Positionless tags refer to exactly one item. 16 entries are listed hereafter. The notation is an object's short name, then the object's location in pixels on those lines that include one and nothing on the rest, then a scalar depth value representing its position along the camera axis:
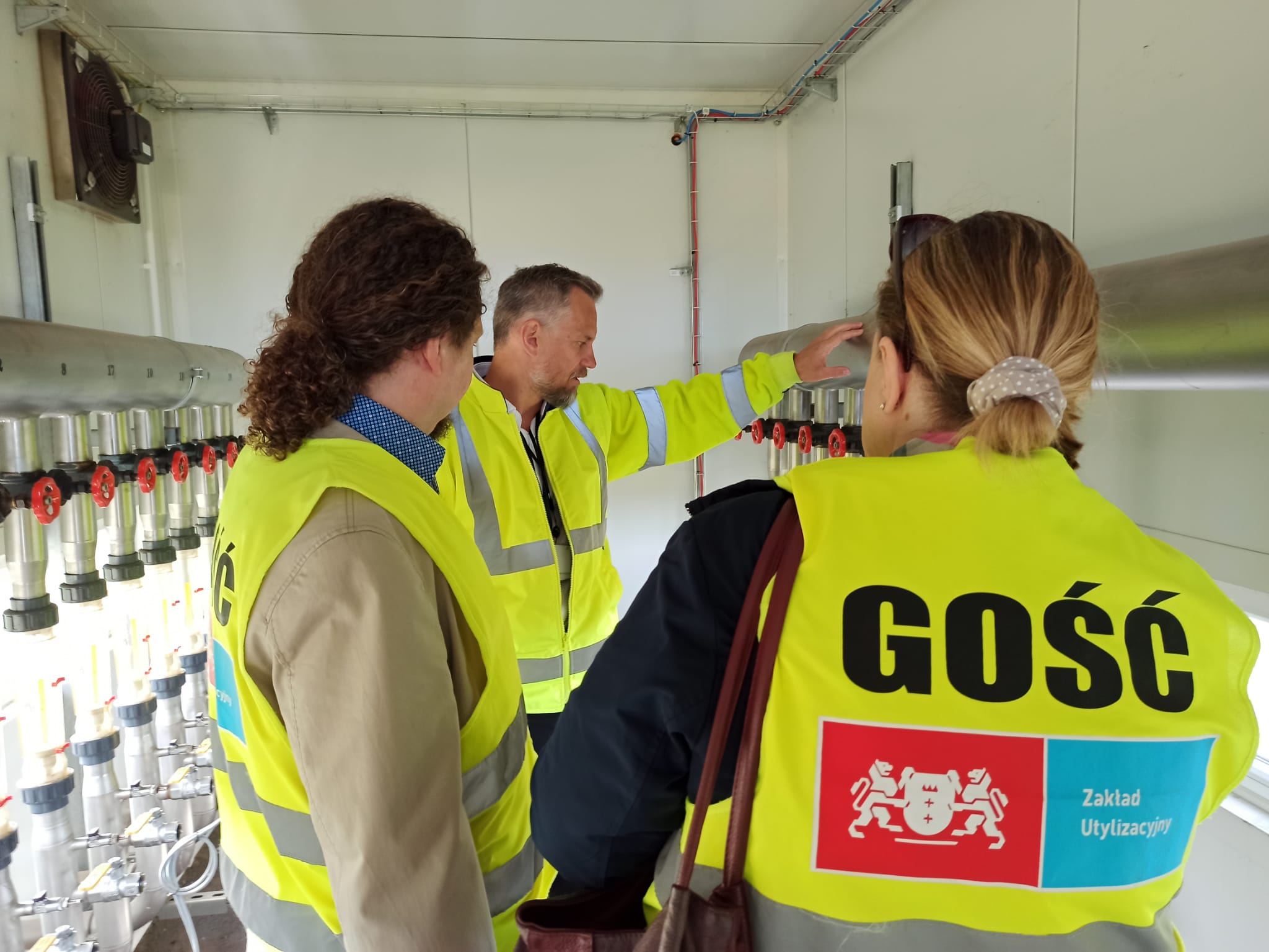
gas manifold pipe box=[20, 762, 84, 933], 1.54
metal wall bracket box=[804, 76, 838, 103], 2.44
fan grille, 2.07
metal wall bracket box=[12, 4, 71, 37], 1.86
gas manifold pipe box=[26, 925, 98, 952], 1.54
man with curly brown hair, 0.74
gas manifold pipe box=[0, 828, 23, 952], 1.37
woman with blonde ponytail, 0.57
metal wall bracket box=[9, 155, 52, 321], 1.86
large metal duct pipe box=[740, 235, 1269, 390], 0.78
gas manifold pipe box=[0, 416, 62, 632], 1.36
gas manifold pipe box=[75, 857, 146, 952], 1.61
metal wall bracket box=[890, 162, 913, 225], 2.01
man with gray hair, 1.62
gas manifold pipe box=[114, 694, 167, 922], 1.84
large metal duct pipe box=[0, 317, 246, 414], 1.26
